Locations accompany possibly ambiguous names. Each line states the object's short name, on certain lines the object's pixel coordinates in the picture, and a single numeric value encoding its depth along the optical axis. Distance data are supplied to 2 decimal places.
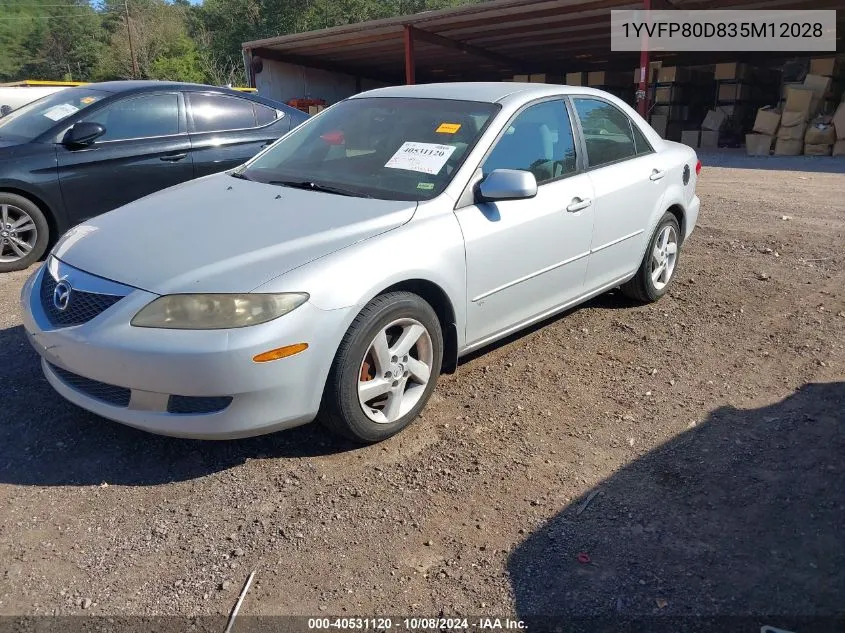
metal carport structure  14.44
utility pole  49.66
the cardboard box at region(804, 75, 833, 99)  15.74
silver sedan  2.74
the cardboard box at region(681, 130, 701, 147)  18.47
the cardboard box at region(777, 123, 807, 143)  15.62
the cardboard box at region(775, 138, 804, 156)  15.74
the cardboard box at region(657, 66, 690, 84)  19.02
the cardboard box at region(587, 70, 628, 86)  20.56
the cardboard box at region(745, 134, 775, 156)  16.17
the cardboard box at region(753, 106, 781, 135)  16.02
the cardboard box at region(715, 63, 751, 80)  18.09
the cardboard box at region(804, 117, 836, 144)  15.13
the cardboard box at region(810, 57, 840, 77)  15.87
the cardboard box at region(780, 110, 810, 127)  15.52
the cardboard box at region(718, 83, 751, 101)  18.27
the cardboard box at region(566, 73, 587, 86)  20.84
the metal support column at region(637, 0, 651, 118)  13.99
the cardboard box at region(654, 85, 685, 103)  18.97
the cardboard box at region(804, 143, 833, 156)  15.27
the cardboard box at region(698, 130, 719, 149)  18.12
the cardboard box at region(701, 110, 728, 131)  18.05
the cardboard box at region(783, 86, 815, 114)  15.55
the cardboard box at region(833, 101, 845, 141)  14.77
